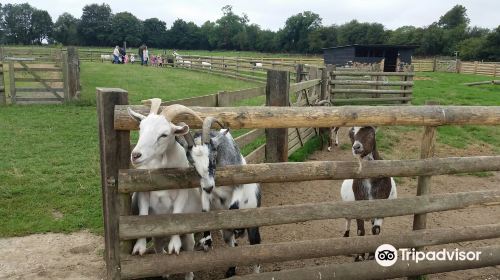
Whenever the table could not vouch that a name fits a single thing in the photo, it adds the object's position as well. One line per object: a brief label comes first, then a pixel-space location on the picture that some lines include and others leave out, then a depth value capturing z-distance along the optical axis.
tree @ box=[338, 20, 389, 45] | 79.69
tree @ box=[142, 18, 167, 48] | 94.50
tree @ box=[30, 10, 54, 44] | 92.69
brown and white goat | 4.86
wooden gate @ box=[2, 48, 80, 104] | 13.53
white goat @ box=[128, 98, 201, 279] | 3.06
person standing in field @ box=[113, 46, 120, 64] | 33.97
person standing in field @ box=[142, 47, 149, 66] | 33.59
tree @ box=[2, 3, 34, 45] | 89.95
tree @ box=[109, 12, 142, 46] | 90.56
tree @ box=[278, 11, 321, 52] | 90.72
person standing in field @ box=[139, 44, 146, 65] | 33.82
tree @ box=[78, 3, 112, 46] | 91.25
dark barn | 33.50
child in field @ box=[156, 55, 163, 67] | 34.56
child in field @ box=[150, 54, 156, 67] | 34.77
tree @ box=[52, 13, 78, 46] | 88.81
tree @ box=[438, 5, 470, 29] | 92.44
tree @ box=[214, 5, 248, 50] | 95.50
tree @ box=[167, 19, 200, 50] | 96.00
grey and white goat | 3.10
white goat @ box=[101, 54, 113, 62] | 38.94
